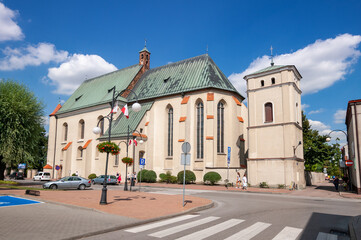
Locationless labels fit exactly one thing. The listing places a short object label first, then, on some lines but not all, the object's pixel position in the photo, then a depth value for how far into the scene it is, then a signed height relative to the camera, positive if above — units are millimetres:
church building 29078 +5100
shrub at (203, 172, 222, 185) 31516 -1911
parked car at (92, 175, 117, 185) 32972 -2438
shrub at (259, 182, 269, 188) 27941 -2454
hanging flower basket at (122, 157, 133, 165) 24756 +5
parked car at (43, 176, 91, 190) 24819 -2165
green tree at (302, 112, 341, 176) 37094 +1564
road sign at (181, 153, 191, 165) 13052 +70
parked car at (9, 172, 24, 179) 49431 -2863
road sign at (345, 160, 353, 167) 23875 -121
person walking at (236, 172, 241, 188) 28344 -2249
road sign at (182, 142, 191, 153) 13250 +654
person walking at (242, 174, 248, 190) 25688 -1993
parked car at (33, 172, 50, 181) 44062 -2765
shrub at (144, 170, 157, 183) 35500 -2054
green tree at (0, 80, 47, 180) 27906 +3774
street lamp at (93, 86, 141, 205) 12375 -1436
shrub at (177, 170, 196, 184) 32750 -1981
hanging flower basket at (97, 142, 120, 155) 14719 +696
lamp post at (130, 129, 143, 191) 28106 -1965
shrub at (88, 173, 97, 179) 41244 -2433
